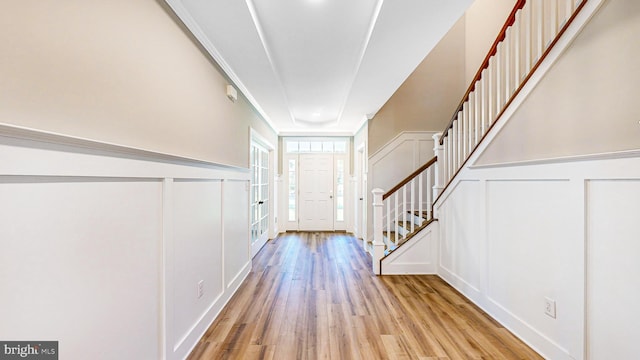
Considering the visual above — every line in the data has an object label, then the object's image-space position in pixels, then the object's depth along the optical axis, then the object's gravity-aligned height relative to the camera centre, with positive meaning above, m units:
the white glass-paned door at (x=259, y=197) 4.14 -0.27
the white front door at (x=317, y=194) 6.15 -0.30
